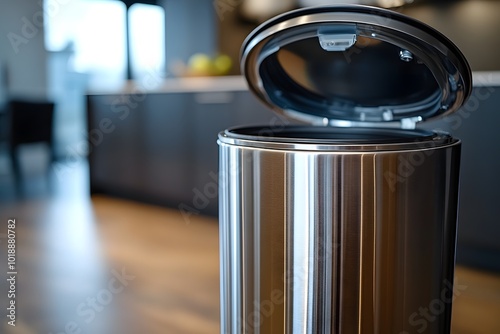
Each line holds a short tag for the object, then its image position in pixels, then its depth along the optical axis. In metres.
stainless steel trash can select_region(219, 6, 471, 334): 0.93
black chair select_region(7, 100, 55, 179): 4.21
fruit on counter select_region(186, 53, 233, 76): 3.74
